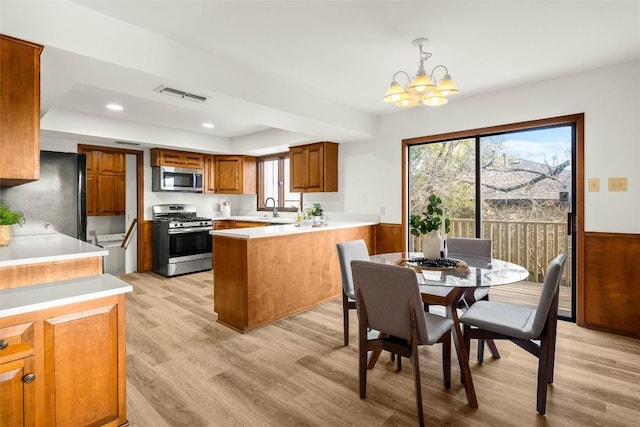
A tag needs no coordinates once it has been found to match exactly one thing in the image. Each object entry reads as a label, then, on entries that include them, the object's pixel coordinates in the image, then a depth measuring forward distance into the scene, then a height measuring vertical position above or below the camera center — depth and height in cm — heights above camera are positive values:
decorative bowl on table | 221 -39
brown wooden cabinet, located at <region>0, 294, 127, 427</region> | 139 -72
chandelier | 218 +84
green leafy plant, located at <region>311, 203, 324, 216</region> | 460 +3
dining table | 191 -41
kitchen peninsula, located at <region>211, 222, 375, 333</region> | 304 -62
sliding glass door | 355 +28
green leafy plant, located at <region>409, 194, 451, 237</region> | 247 -7
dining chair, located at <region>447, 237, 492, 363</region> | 249 -39
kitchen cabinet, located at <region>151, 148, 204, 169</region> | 534 +93
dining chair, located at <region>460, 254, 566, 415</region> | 179 -68
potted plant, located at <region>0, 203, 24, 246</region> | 223 -7
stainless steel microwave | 537 +57
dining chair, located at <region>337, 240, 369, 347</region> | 265 -53
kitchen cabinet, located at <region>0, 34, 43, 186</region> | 182 +60
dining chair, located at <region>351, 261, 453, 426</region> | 173 -61
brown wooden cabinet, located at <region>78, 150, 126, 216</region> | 528 +51
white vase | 251 -25
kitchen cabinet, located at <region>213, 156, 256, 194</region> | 611 +72
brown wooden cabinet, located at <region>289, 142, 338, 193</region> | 484 +69
